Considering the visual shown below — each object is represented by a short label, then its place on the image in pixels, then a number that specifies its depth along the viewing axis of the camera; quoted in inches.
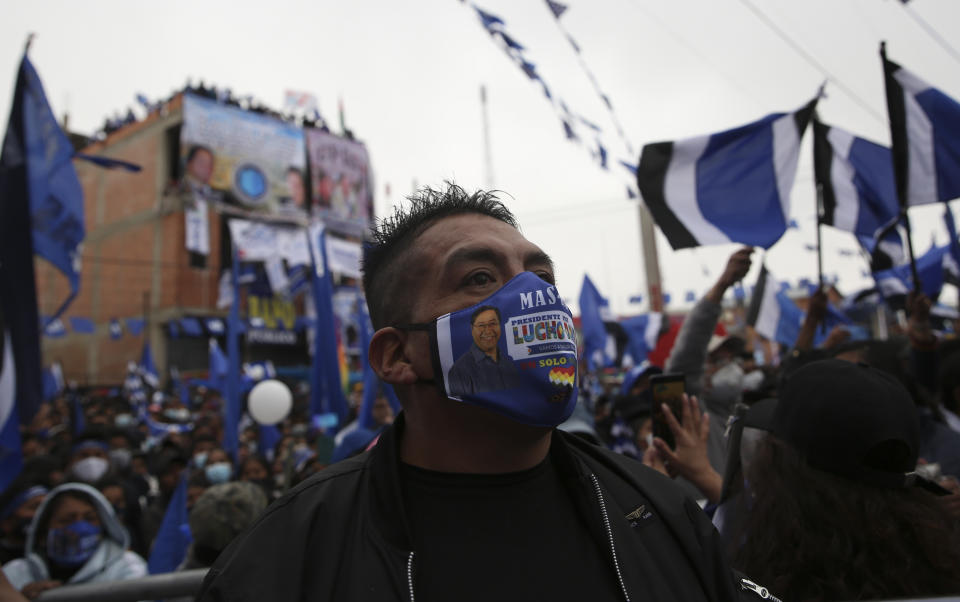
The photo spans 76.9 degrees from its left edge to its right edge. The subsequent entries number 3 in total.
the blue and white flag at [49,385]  376.2
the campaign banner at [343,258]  580.7
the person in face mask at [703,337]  120.5
